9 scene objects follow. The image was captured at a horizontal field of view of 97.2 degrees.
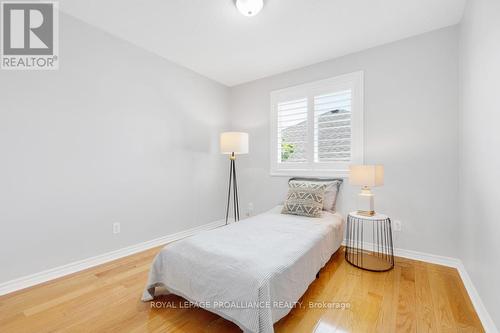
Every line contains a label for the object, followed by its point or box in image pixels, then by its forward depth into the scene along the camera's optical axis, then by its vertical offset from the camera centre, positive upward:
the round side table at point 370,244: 2.34 -0.97
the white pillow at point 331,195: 2.82 -0.37
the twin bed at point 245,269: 1.30 -0.71
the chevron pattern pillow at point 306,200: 2.62 -0.42
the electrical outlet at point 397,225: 2.57 -0.69
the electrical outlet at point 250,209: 3.81 -0.75
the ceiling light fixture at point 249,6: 1.97 +1.46
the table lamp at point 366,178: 2.28 -0.12
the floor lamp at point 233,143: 3.22 +0.33
